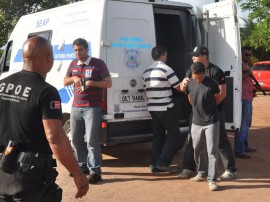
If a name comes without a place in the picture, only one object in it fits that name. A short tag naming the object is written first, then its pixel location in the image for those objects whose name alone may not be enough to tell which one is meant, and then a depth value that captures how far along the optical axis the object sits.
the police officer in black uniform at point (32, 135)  2.51
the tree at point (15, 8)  16.27
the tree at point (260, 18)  16.53
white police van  5.58
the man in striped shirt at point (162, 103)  5.58
